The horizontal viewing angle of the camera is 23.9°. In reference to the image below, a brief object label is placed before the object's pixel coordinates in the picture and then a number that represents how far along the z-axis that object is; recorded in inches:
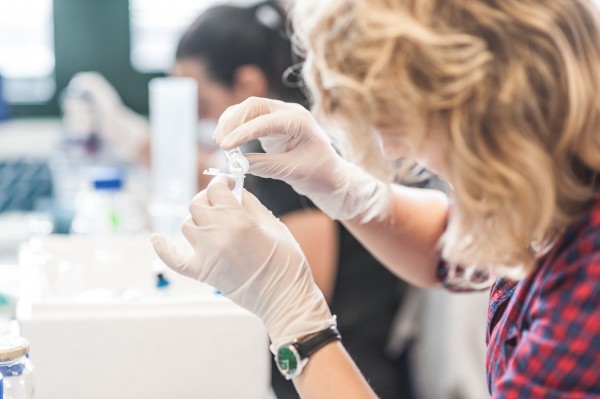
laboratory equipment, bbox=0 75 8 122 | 116.6
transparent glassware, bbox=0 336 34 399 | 47.2
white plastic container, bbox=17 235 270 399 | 51.6
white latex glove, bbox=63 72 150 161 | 99.2
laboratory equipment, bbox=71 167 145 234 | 69.0
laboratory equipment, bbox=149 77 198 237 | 74.3
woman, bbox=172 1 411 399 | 75.1
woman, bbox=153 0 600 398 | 43.9
